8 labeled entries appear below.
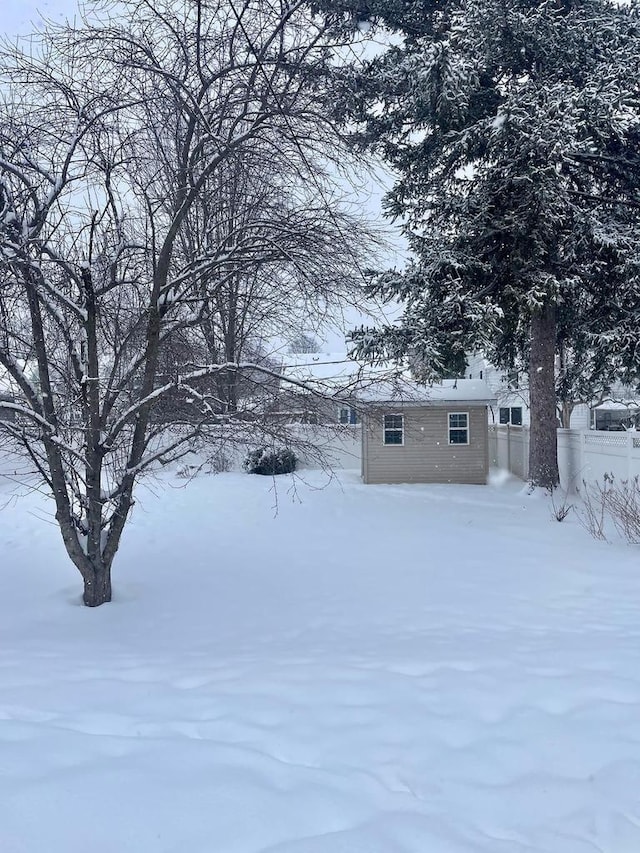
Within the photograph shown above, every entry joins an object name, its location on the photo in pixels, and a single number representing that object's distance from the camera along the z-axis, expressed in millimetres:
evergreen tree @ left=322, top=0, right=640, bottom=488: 10172
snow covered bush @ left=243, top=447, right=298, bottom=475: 16234
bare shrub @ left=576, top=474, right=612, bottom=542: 8453
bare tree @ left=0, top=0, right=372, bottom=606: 5012
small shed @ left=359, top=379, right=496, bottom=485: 15875
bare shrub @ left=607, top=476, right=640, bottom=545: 7688
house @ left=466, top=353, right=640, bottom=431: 24056
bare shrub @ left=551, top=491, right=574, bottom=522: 9914
